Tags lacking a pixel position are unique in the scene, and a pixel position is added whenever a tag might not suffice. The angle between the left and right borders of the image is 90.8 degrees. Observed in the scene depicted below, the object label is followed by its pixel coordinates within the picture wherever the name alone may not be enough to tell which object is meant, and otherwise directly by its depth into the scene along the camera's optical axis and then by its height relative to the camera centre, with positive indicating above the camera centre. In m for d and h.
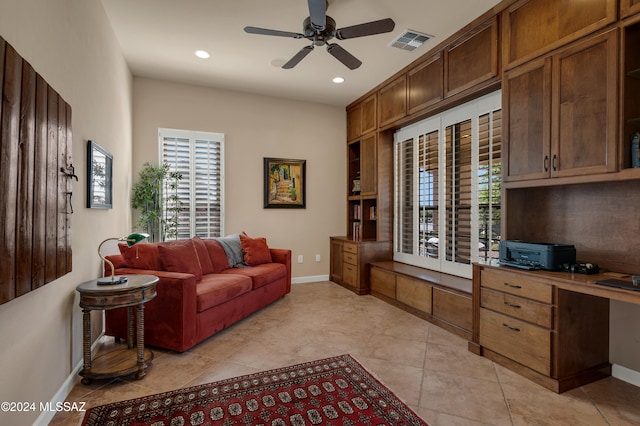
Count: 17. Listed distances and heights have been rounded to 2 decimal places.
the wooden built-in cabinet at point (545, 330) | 2.18 -0.85
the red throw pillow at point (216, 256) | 3.90 -0.56
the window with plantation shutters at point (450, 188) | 3.20 +0.30
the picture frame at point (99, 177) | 2.53 +0.30
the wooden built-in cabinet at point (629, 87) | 2.02 +0.83
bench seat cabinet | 3.13 -0.92
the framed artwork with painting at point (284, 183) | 5.12 +0.47
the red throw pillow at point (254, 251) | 4.29 -0.54
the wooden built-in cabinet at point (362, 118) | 4.85 +1.56
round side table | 2.16 -0.74
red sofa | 2.70 -0.76
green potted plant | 4.13 +0.14
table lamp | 2.32 -0.52
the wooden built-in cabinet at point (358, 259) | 4.66 -0.70
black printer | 2.36 -0.32
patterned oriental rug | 1.85 -1.22
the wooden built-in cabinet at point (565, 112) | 2.08 +0.76
